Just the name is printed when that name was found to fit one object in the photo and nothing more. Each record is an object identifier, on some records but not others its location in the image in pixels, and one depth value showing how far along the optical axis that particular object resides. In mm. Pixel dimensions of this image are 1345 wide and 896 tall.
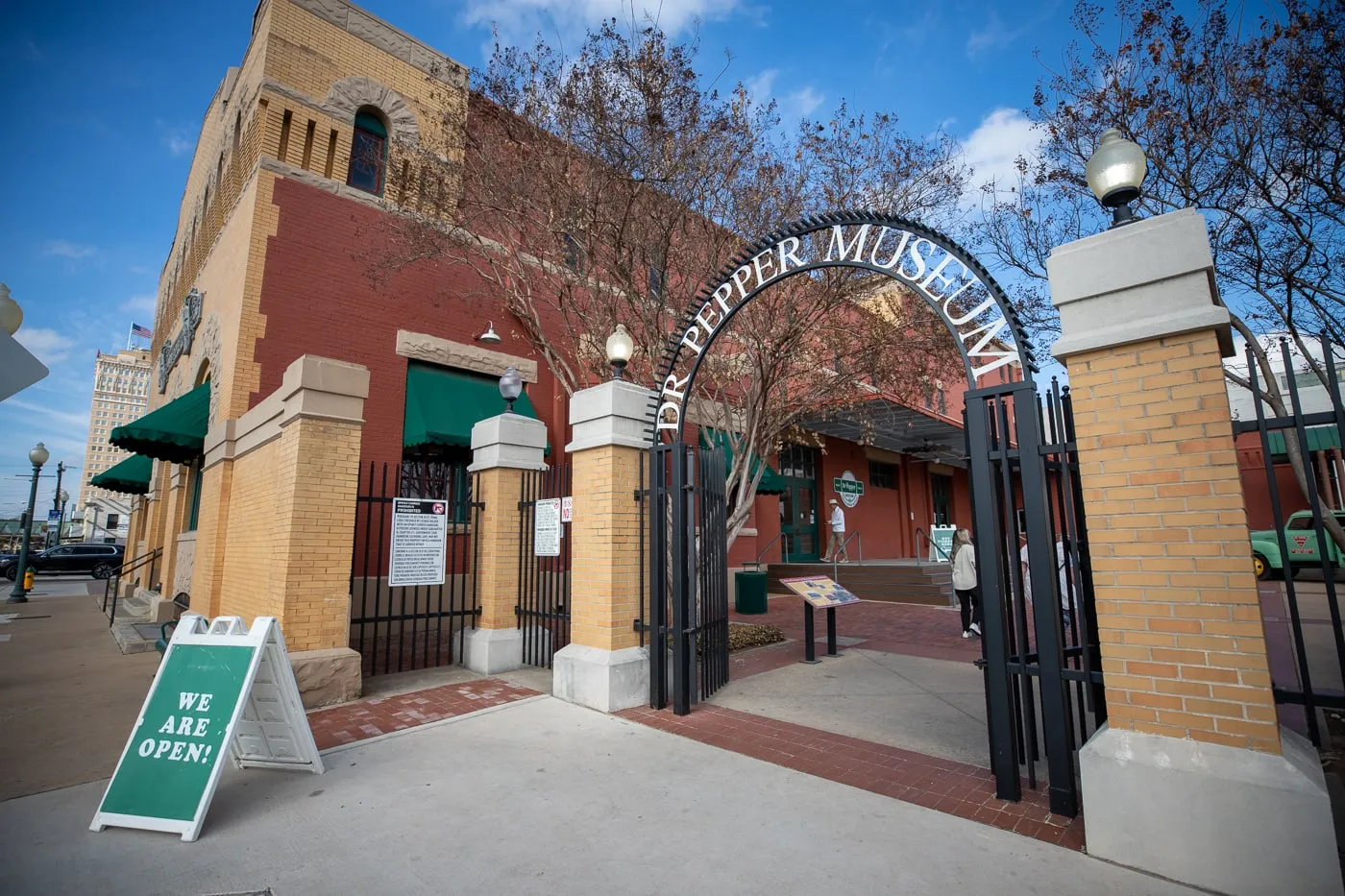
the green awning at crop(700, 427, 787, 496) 15188
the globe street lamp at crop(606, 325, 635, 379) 6879
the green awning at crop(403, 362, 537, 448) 12070
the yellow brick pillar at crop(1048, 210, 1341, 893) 3018
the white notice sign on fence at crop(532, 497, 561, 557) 7722
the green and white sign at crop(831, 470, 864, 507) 16828
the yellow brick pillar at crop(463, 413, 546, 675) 8219
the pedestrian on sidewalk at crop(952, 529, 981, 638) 10133
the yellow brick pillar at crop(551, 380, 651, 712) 6434
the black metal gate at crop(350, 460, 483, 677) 9062
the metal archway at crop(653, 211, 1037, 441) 4613
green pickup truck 16264
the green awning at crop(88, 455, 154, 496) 17484
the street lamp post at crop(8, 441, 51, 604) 18614
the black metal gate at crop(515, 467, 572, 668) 8266
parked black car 31000
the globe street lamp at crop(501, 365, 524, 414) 8336
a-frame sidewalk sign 3777
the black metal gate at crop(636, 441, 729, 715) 6254
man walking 19484
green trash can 14094
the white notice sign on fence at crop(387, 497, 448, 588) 7379
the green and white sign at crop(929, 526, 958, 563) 17250
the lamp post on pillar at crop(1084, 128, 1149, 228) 3850
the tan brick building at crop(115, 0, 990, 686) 11141
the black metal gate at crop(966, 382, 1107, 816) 3855
